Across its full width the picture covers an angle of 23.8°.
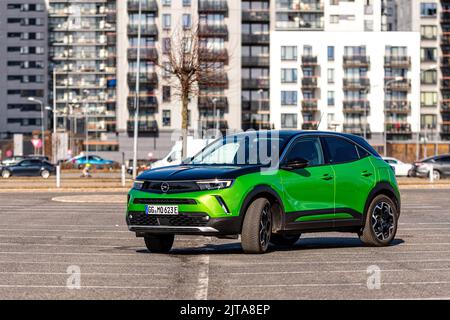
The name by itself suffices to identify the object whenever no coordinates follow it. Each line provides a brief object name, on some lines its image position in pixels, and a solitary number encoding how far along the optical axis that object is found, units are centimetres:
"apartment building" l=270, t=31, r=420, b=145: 11275
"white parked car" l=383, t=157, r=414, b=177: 6819
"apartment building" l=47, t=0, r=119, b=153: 14488
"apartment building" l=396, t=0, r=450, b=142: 12419
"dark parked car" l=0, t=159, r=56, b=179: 7150
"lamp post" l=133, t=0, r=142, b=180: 4918
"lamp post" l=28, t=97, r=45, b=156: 11436
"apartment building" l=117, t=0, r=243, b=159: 10731
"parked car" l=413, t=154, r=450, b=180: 6200
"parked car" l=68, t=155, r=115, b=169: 9131
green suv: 1373
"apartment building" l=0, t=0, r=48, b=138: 15038
